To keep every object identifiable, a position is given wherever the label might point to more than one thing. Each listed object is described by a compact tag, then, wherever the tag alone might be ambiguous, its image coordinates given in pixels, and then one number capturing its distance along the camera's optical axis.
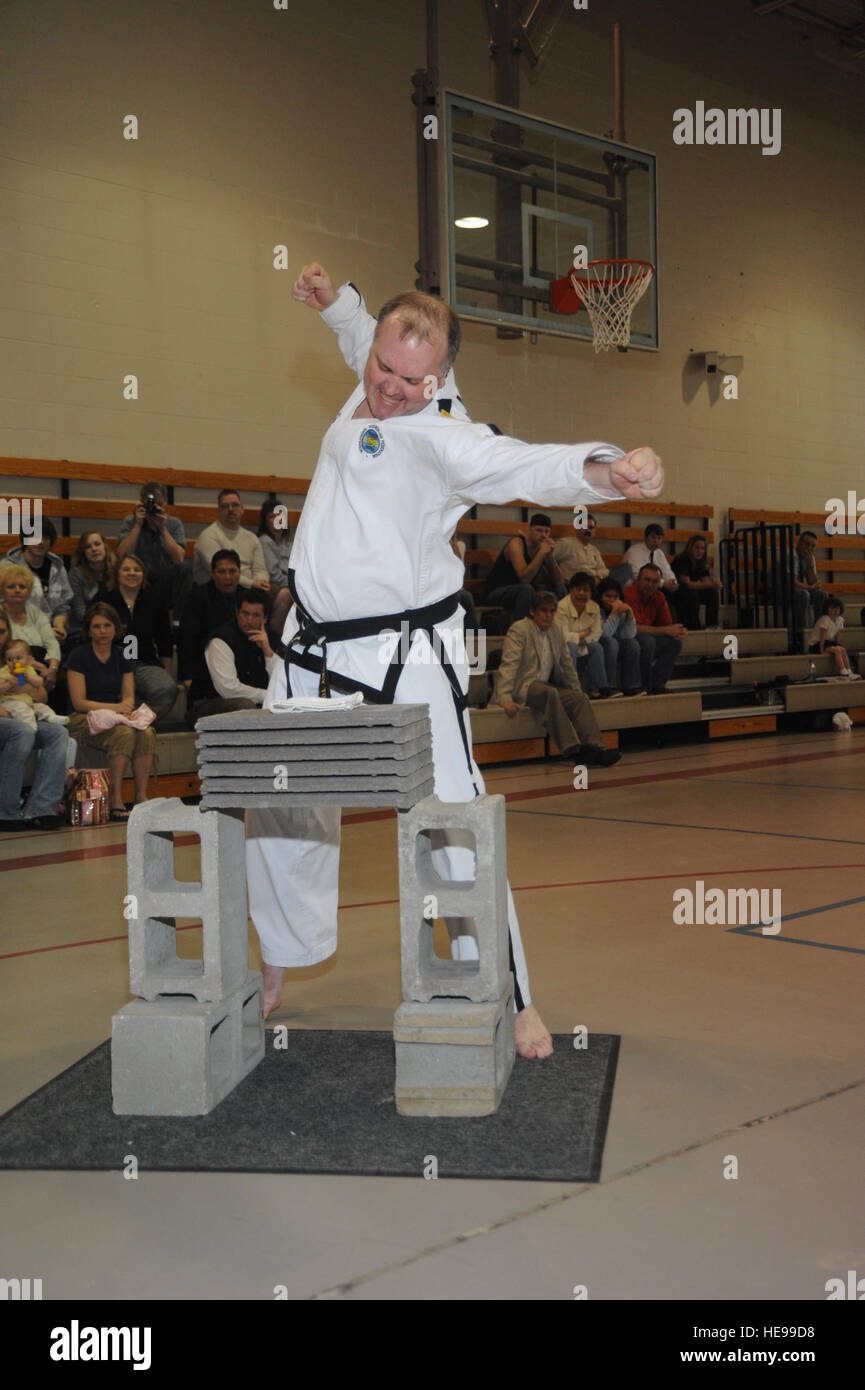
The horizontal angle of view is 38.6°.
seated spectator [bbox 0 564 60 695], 6.61
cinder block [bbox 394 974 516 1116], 2.36
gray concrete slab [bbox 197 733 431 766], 2.35
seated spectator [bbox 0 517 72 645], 7.12
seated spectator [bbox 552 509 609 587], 10.34
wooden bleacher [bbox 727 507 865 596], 13.64
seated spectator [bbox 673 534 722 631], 11.34
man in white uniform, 2.55
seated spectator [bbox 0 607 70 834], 6.12
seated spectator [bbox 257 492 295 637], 8.42
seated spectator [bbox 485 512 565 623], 9.26
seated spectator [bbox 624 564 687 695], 9.98
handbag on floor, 6.31
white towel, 2.49
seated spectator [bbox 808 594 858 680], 12.22
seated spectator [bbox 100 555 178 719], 7.04
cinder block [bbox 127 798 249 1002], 2.52
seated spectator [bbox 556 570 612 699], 9.09
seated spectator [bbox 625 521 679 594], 11.07
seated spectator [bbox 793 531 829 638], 12.59
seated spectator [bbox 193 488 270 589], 8.16
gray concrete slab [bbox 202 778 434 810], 2.37
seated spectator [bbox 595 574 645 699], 9.49
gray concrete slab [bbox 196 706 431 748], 2.34
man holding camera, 7.68
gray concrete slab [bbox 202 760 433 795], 2.36
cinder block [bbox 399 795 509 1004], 2.42
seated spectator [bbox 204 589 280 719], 7.21
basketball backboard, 8.30
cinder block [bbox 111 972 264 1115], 2.40
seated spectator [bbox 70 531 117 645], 7.45
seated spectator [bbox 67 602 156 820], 6.52
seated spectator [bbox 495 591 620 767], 8.36
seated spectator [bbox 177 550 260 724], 7.40
